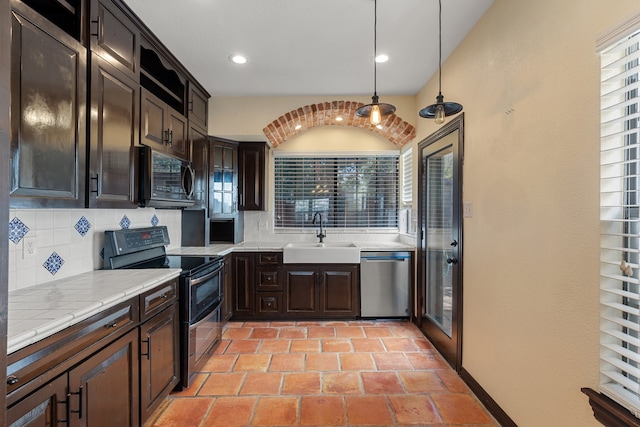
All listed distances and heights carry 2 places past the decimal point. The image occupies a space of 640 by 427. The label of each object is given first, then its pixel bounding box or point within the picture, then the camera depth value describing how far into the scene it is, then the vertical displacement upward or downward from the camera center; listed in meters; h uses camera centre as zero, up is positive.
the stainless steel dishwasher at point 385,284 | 3.55 -0.79
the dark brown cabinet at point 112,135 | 1.76 +0.51
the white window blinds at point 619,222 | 1.15 -0.02
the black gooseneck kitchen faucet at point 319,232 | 4.06 -0.20
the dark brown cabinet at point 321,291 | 3.57 -0.88
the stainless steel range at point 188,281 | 2.23 -0.52
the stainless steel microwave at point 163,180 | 2.21 +0.29
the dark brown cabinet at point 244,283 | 3.57 -0.79
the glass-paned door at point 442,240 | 2.49 -0.22
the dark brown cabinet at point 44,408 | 1.03 -0.70
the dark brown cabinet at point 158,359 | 1.77 -0.91
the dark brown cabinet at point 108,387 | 1.29 -0.82
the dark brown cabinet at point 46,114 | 1.31 +0.49
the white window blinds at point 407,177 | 3.85 +0.54
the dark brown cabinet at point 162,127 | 2.29 +0.75
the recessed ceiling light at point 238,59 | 2.66 +1.40
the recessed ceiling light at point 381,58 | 2.61 +1.39
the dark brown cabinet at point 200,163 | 3.21 +0.59
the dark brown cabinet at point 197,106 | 3.12 +1.20
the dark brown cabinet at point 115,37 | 1.80 +1.16
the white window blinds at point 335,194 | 4.27 +0.32
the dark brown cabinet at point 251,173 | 3.88 +0.56
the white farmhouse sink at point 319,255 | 3.53 -0.45
